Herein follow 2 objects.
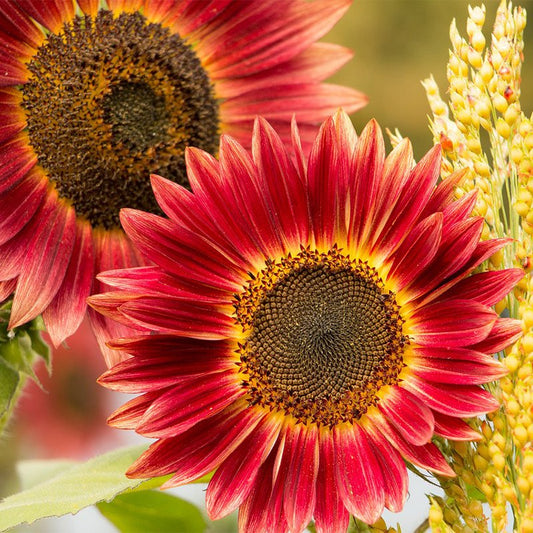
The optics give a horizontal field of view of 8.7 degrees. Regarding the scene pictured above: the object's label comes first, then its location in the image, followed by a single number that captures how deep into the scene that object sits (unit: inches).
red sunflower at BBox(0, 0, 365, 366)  45.3
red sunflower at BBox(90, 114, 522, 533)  42.1
